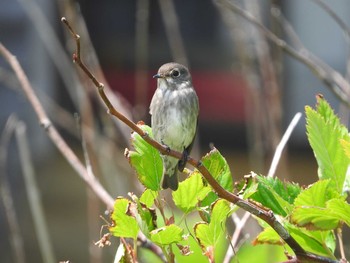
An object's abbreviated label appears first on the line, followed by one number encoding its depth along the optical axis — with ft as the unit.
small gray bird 12.10
